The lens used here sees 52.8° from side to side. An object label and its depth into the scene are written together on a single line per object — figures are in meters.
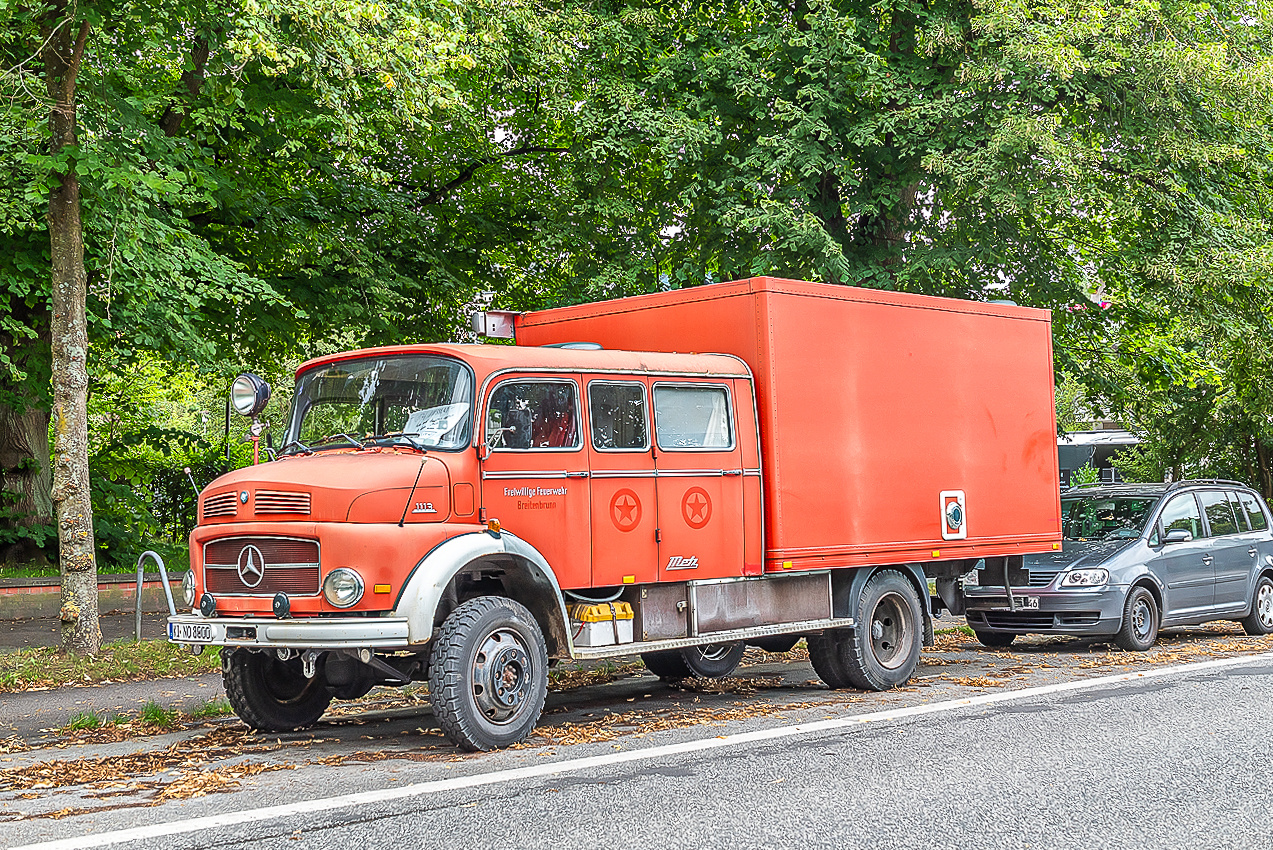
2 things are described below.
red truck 7.80
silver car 12.72
